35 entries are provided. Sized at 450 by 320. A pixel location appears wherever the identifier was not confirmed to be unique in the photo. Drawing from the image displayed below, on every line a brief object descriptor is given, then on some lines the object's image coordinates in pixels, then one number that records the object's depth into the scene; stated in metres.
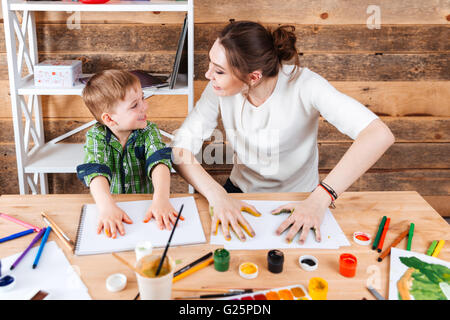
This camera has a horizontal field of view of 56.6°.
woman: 1.11
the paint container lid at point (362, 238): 0.96
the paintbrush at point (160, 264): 0.71
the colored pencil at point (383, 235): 0.93
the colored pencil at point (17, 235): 0.94
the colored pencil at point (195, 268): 0.82
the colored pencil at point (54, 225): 0.93
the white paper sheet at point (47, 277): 0.76
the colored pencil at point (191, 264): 0.83
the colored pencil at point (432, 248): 0.92
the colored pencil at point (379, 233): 0.94
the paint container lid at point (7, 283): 0.77
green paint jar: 0.84
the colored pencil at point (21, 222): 0.98
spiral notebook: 0.92
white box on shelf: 1.73
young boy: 1.24
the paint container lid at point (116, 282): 0.78
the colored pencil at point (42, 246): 0.85
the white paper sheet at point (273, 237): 0.94
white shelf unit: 1.64
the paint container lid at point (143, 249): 0.83
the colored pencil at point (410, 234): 0.94
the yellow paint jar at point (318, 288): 0.76
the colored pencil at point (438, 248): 0.92
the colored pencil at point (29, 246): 0.84
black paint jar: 0.83
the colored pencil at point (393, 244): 0.90
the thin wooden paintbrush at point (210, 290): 0.78
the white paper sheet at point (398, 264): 0.79
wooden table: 0.81
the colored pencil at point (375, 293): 0.77
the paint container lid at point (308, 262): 0.85
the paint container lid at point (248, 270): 0.82
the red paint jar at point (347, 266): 0.83
